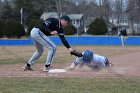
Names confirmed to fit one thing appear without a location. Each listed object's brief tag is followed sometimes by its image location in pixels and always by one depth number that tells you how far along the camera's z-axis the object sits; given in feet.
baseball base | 39.57
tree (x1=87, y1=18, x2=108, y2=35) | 215.31
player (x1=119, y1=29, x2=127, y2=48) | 129.59
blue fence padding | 162.81
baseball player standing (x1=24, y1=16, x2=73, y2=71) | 39.31
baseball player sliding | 39.47
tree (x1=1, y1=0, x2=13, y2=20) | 282.15
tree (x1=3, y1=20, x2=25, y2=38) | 199.62
